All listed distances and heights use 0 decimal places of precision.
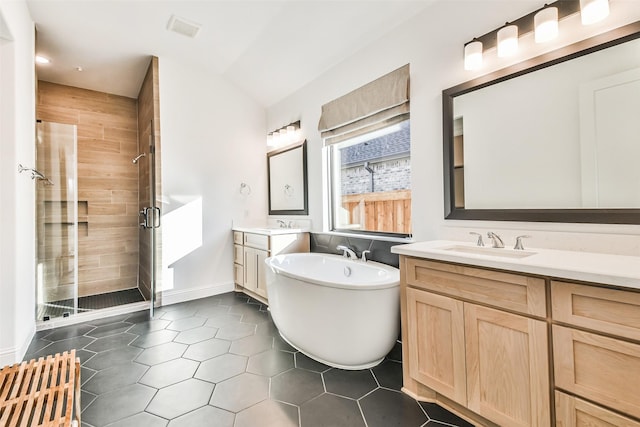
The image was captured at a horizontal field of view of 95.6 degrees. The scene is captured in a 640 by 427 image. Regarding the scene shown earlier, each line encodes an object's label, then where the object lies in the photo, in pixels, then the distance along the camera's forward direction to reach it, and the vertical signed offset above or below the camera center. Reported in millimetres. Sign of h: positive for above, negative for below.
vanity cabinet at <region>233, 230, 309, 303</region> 3188 -390
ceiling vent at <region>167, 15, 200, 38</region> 2844 +1953
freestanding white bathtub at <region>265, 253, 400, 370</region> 1875 -684
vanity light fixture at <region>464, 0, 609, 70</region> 1398 +1017
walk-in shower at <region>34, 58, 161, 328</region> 2977 +277
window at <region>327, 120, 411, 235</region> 2544 +337
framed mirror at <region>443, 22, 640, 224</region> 1379 +414
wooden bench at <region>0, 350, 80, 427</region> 1115 -740
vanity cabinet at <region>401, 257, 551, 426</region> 1216 -608
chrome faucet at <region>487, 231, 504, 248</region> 1698 -168
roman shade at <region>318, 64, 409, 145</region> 2361 +983
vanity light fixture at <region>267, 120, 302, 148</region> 3637 +1070
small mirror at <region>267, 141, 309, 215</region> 3555 +484
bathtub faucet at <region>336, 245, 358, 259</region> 2680 -346
